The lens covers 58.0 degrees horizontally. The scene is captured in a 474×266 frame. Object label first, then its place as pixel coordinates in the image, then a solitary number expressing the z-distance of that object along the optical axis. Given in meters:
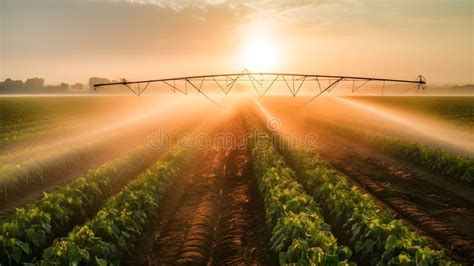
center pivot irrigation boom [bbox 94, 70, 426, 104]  24.22
